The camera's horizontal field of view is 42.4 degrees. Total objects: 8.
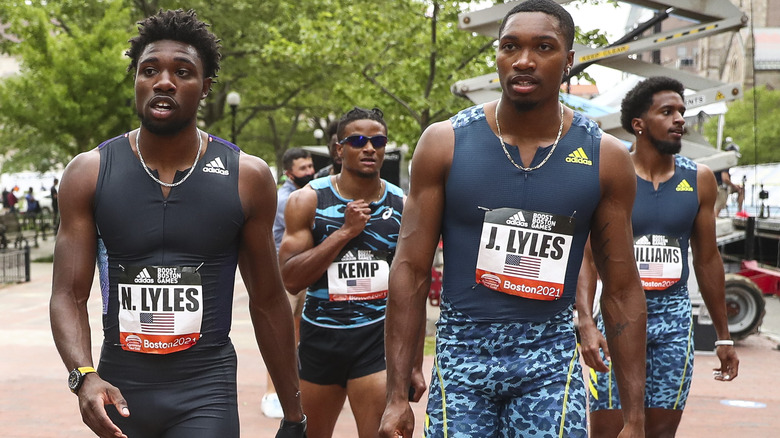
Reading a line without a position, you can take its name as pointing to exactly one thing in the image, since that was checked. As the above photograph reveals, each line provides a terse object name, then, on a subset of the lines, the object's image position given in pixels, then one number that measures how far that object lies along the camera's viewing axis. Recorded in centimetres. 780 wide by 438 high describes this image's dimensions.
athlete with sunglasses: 535
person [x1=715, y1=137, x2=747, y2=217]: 1657
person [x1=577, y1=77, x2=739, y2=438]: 527
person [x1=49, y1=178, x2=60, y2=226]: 3394
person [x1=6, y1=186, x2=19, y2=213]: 4206
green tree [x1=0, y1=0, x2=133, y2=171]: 2247
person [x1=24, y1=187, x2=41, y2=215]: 3972
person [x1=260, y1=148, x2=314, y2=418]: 875
